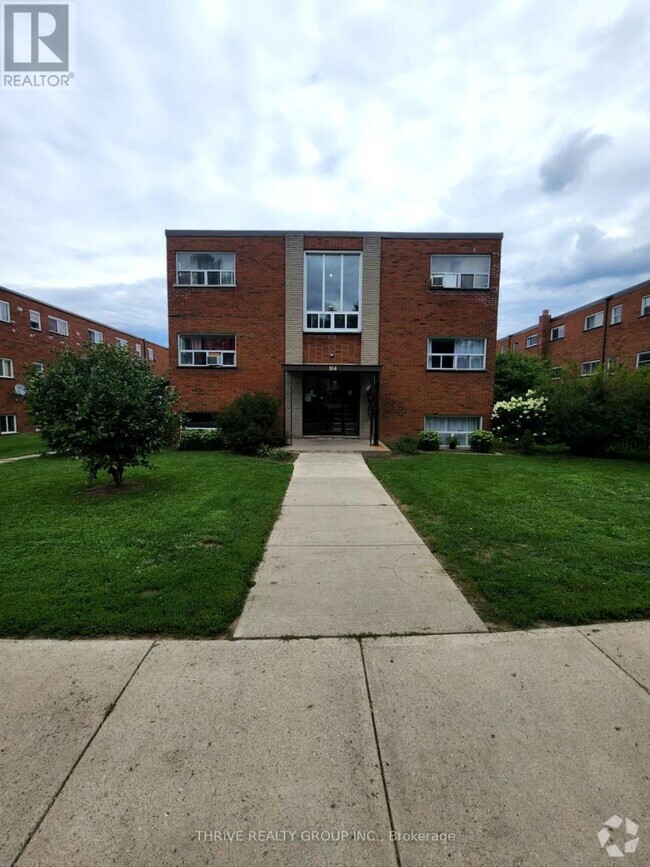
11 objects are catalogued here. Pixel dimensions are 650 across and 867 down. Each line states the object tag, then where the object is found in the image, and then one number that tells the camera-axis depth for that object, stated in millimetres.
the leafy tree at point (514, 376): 20844
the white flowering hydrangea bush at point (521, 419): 13297
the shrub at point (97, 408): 6441
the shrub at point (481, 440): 13305
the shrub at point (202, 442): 12969
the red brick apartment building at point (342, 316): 14312
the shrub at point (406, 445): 12469
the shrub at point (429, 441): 13094
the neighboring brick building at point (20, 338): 20203
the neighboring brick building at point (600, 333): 21016
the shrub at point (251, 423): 12109
